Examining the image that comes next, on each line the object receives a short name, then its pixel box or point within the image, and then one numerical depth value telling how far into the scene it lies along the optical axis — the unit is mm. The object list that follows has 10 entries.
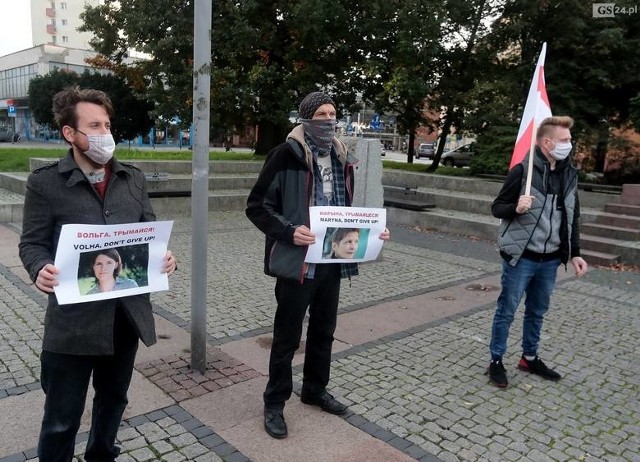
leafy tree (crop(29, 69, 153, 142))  38625
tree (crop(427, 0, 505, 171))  15289
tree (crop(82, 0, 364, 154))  15992
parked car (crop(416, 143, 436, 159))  53112
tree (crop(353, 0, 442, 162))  15047
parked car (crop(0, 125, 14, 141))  49312
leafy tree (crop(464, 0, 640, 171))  13297
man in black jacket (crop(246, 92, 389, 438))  3400
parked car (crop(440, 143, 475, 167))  35000
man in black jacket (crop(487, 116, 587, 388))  4348
